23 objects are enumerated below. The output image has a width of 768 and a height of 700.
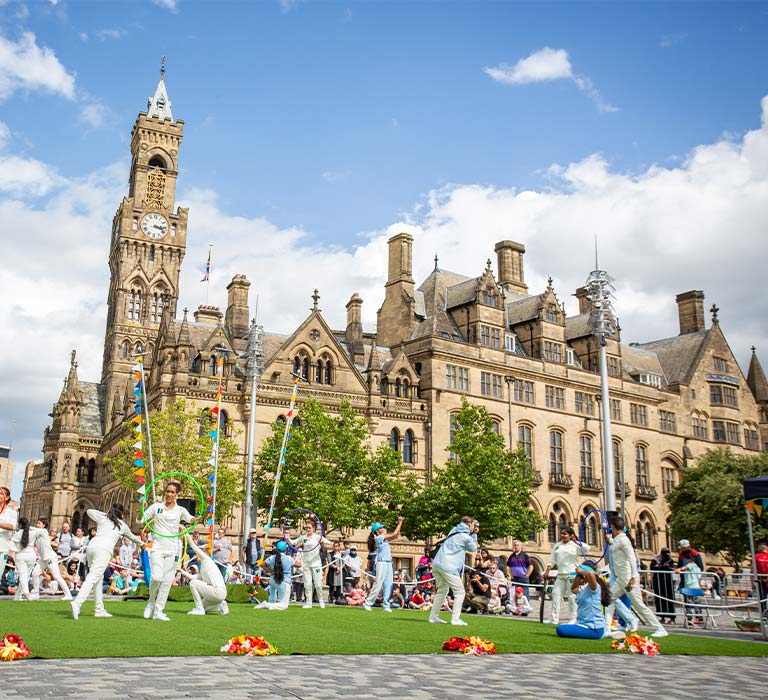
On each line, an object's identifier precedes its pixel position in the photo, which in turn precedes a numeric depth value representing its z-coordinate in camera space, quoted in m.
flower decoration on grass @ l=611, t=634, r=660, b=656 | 13.23
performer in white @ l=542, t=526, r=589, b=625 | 17.48
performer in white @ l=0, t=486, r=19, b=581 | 16.73
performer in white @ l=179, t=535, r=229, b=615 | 16.59
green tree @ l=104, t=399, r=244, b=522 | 39.88
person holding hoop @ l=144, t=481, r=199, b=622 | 14.95
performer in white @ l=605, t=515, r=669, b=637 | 15.15
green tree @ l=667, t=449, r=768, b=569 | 50.25
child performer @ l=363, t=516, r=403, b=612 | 21.00
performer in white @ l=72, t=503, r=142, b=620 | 14.45
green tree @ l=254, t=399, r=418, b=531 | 39.69
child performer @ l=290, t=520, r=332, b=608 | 19.86
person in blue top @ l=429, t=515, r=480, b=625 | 16.11
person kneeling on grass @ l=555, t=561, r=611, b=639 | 15.30
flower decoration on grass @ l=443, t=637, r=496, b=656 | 12.28
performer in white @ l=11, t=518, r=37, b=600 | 18.67
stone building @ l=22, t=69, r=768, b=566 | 49.22
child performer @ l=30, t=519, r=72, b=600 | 19.83
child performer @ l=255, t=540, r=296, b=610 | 19.11
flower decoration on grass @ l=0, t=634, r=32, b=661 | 9.74
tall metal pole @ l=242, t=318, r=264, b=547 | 32.50
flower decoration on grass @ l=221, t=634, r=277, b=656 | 10.97
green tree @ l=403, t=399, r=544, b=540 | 41.62
